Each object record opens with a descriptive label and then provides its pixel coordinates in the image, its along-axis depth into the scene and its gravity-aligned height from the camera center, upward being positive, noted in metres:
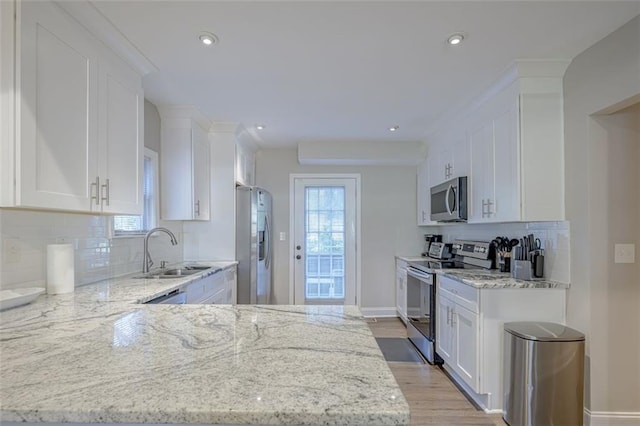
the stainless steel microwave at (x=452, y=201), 3.18 +0.14
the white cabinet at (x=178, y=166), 3.20 +0.46
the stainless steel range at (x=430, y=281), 3.18 -0.67
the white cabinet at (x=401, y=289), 4.21 -0.96
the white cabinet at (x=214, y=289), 2.52 -0.62
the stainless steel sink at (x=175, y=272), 2.71 -0.50
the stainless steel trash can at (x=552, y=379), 2.02 -0.97
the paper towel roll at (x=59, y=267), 1.84 -0.29
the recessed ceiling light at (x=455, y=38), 1.92 +1.00
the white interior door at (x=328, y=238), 4.83 -0.33
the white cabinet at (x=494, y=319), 2.34 -0.71
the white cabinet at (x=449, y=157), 3.25 +0.61
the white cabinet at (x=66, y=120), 1.37 +0.46
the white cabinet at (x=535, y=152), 2.36 +0.44
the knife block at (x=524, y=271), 2.45 -0.40
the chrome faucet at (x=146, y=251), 2.81 -0.30
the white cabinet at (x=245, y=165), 3.87 +0.61
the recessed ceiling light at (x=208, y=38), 1.91 +1.00
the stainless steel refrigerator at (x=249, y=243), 3.66 -0.30
